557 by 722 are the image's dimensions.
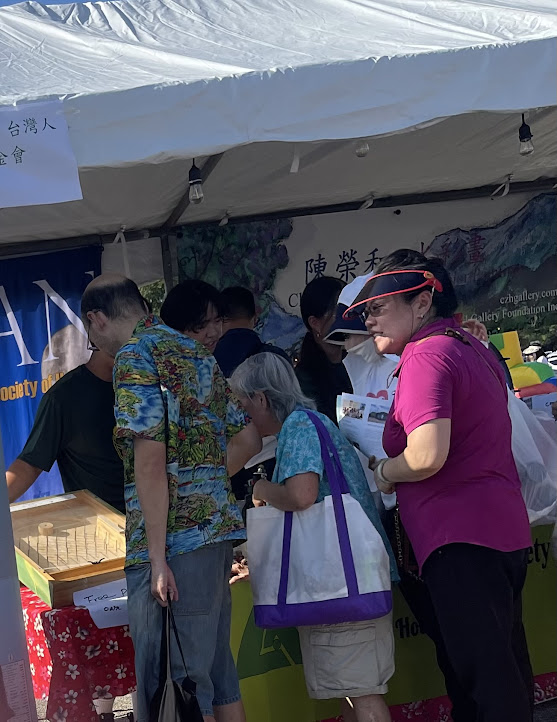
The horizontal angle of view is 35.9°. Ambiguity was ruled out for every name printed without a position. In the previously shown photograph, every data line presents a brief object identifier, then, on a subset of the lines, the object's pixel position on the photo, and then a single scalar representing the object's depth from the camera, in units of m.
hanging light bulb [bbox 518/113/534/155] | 3.53
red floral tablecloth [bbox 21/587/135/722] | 2.44
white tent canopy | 2.40
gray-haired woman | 2.40
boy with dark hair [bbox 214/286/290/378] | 3.63
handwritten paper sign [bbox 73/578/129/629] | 2.40
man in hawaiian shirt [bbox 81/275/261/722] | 2.16
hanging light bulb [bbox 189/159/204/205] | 3.32
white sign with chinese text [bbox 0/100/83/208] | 2.22
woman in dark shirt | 3.52
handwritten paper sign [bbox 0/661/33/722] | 2.12
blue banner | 4.70
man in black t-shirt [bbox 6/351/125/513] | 3.02
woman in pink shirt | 2.18
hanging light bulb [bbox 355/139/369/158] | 3.17
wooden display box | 2.47
